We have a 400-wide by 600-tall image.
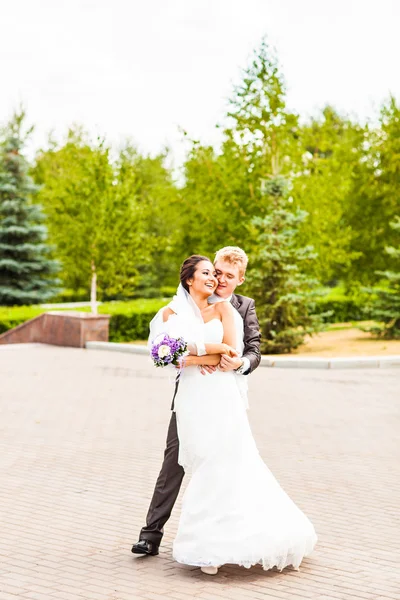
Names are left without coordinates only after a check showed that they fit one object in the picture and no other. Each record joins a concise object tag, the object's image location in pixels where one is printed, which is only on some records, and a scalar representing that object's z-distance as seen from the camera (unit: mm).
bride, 5332
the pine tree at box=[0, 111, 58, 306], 33031
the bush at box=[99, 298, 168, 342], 23094
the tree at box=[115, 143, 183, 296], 27562
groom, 5578
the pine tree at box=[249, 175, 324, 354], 19844
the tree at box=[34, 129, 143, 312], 27219
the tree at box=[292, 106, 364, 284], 23719
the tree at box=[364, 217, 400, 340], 22188
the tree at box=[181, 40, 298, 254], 23281
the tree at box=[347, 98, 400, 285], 27172
